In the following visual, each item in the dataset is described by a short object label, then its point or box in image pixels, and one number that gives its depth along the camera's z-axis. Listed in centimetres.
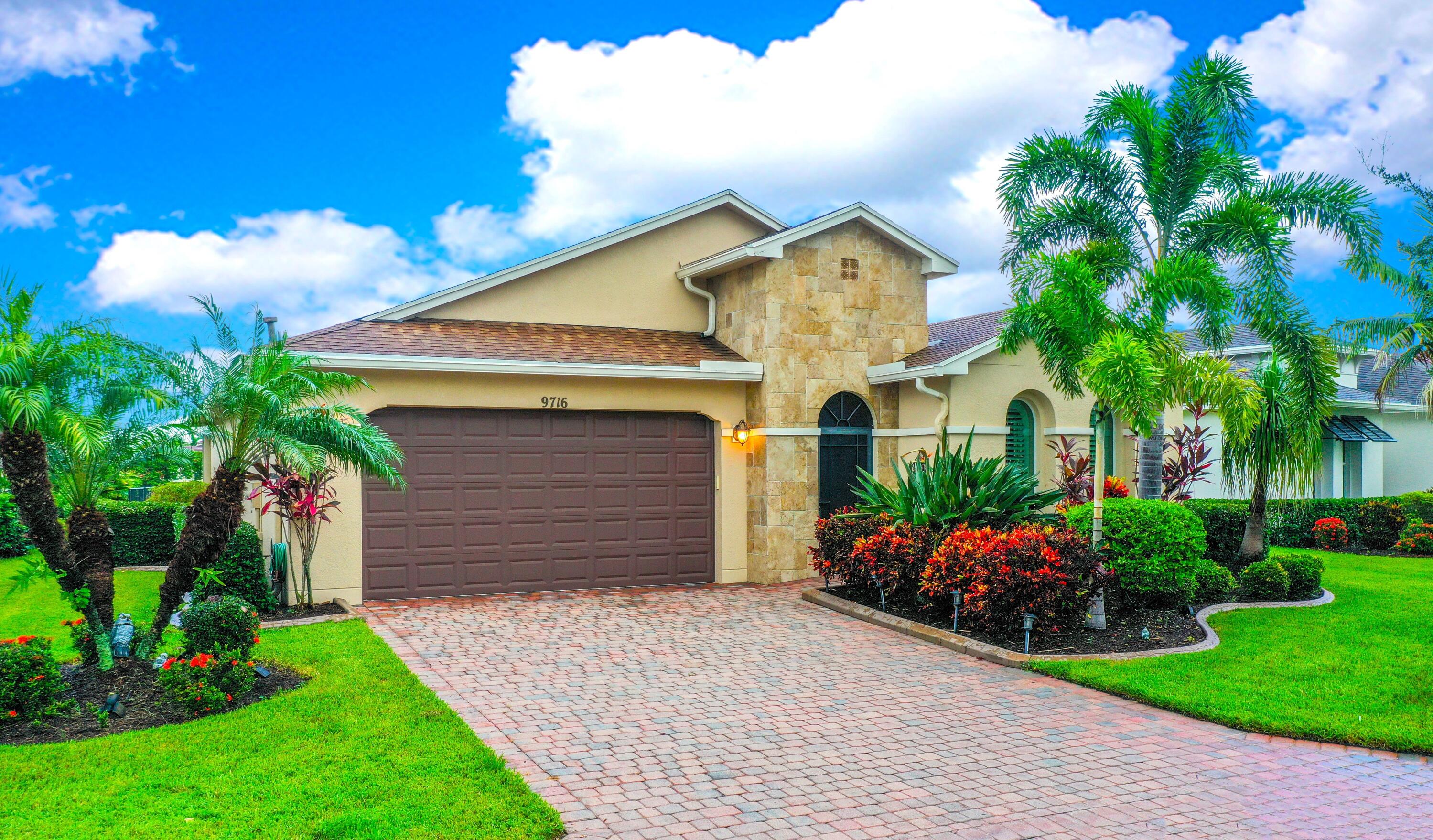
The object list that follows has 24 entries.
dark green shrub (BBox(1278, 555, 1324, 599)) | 1166
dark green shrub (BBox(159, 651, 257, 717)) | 686
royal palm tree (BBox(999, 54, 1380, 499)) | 1132
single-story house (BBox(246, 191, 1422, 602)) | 1260
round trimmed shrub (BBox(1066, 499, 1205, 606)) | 1039
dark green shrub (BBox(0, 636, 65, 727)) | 659
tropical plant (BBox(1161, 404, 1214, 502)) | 1567
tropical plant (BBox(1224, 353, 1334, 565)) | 1158
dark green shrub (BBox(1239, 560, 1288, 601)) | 1150
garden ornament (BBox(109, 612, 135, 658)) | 778
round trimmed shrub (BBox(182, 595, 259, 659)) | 748
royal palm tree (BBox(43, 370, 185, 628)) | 723
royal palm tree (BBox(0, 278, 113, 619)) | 655
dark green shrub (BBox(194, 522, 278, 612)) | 1095
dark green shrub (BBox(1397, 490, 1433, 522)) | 1747
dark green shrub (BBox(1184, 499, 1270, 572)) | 1409
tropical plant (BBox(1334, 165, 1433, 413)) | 1975
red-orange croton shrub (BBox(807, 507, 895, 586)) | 1172
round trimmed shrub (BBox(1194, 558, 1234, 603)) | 1148
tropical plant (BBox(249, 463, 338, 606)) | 1091
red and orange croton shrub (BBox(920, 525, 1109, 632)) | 919
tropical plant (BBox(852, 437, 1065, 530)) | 1088
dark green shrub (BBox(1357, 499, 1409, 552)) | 1775
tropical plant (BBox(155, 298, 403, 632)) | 761
